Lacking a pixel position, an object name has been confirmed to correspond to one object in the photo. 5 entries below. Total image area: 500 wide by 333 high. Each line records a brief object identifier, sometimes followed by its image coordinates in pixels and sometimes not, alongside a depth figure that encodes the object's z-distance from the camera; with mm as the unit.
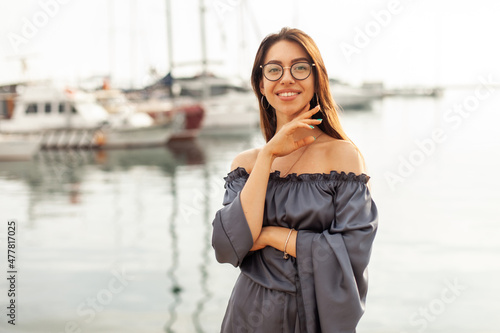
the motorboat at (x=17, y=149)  21031
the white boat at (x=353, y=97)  65438
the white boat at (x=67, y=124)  25219
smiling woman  1916
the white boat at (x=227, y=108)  33812
